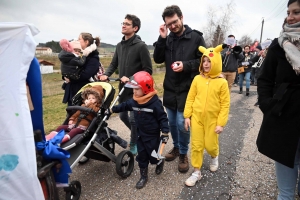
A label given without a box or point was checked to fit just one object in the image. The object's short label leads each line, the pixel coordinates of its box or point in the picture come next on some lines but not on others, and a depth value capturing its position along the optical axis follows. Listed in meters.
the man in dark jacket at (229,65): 6.61
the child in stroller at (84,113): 2.63
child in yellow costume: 2.44
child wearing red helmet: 2.49
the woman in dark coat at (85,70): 3.26
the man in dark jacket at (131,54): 3.08
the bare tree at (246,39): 47.52
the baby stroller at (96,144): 2.29
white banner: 1.53
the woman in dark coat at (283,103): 1.55
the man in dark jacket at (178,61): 2.64
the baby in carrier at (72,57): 3.02
